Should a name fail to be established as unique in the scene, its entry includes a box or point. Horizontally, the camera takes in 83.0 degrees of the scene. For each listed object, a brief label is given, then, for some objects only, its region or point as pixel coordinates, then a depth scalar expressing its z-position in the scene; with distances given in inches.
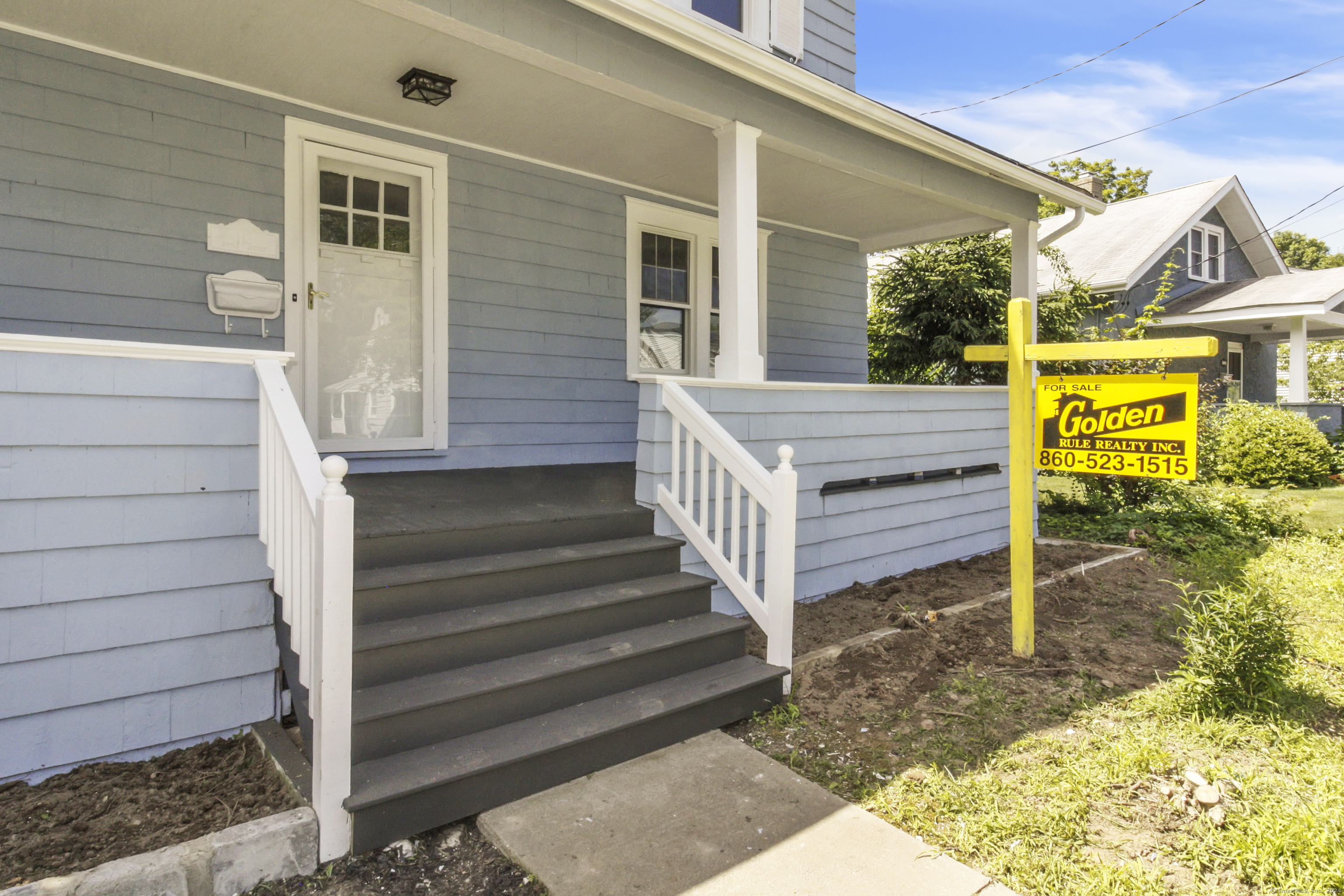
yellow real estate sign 119.7
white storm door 167.2
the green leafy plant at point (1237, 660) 113.3
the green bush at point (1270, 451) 385.4
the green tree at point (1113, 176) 986.7
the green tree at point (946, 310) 315.9
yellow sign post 130.8
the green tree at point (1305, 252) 1371.8
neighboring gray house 494.3
